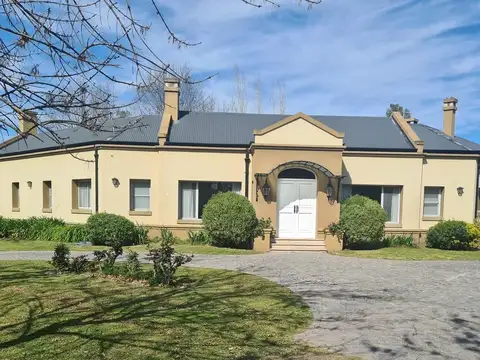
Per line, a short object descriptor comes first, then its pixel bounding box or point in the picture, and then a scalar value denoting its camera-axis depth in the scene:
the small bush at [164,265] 8.47
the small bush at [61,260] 9.83
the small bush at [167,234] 16.42
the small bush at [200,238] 16.11
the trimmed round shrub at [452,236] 15.97
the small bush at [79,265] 9.80
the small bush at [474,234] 15.91
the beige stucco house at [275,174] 15.73
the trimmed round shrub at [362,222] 14.99
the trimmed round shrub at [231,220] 14.72
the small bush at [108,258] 9.50
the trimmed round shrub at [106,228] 15.49
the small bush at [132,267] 9.18
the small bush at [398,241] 16.98
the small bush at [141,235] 16.59
